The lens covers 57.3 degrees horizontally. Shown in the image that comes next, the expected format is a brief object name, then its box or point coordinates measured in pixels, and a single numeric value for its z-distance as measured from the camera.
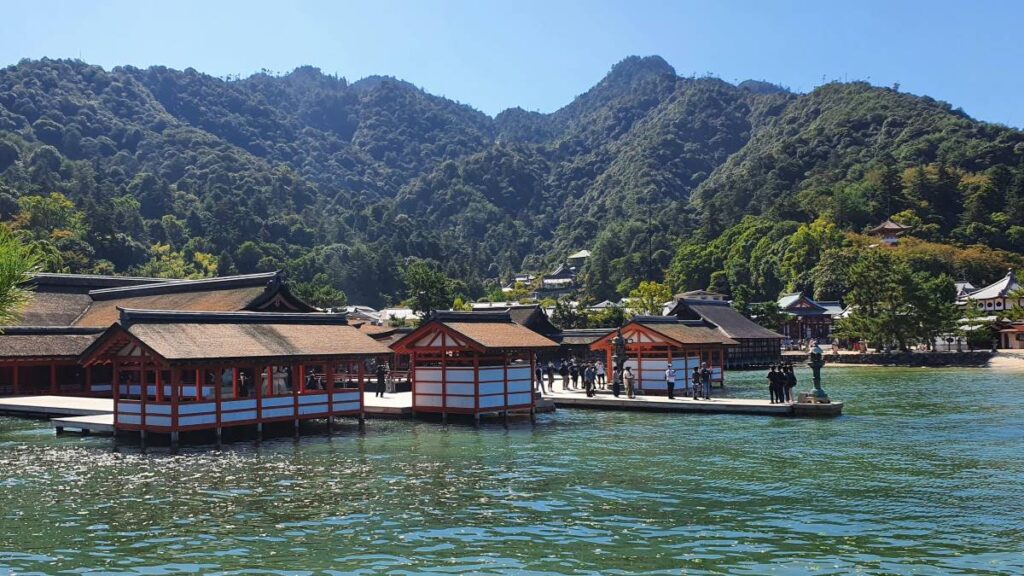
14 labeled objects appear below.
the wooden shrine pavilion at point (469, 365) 35.19
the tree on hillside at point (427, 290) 99.44
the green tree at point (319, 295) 104.25
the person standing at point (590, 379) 43.03
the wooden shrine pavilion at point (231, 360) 28.61
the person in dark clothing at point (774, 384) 38.03
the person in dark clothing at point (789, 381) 38.28
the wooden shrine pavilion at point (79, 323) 44.31
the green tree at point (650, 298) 95.44
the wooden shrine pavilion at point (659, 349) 44.97
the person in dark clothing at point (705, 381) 44.22
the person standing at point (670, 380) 41.84
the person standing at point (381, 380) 44.84
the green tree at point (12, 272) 30.59
